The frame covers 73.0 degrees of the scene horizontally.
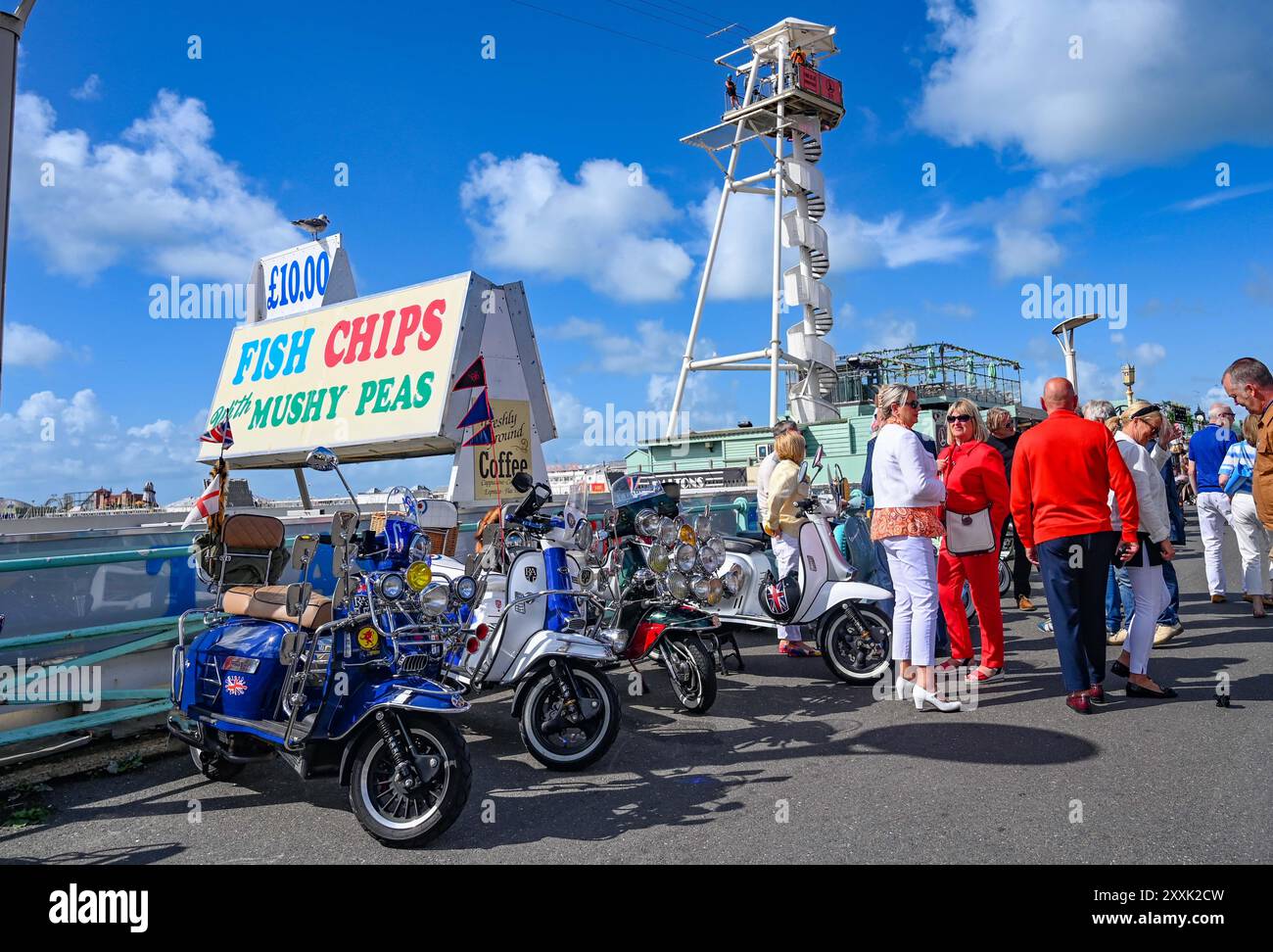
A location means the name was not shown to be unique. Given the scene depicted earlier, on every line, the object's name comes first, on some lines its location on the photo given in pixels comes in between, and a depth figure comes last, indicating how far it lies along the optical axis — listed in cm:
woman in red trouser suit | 635
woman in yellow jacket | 721
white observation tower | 3139
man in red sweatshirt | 542
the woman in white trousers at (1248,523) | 873
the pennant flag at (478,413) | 797
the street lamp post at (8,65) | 382
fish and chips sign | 1123
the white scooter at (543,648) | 479
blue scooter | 379
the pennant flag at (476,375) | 890
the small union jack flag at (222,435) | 527
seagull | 1488
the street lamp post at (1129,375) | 2905
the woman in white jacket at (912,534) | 570
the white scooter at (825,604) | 664
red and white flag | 525
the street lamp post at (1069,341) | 1634
